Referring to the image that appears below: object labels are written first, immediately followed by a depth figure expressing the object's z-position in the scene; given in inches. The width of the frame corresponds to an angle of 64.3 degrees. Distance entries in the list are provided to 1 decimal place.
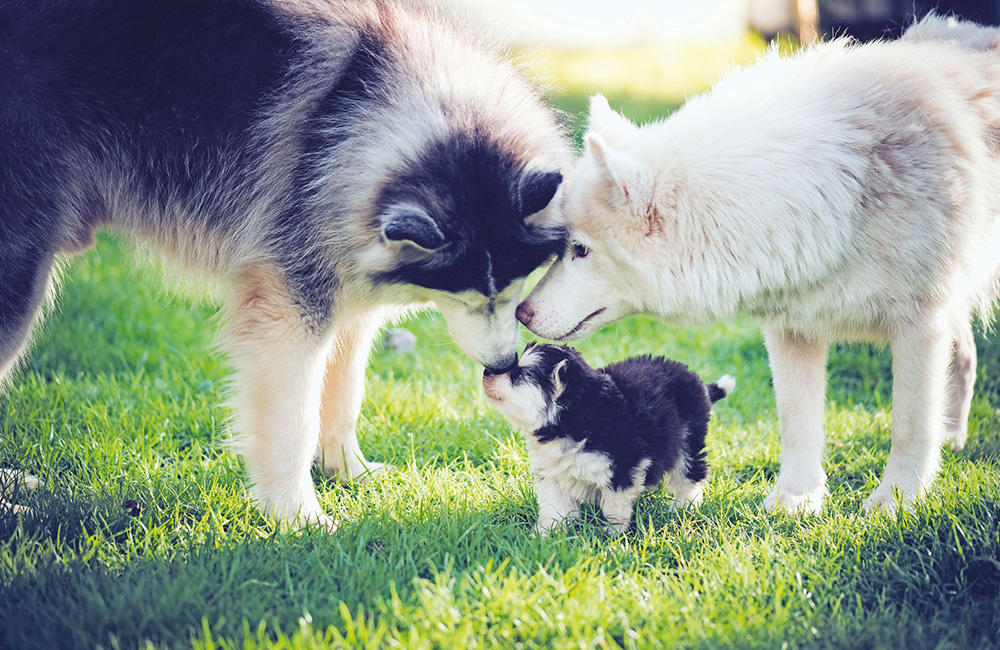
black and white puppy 117.4
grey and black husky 115.9
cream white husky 118.4
